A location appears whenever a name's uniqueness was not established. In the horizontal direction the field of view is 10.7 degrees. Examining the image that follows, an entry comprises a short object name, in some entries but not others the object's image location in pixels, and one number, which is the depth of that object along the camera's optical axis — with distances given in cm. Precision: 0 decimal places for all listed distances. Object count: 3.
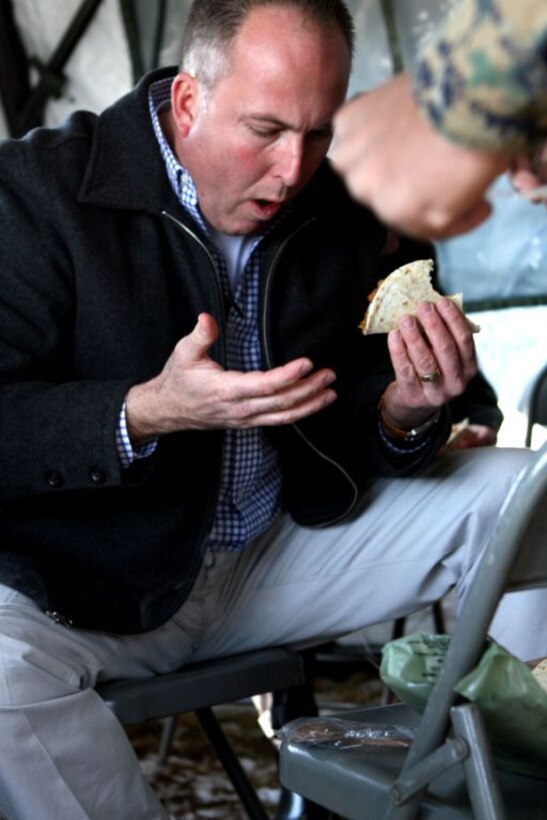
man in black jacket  309
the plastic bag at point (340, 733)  279
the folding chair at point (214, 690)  315
